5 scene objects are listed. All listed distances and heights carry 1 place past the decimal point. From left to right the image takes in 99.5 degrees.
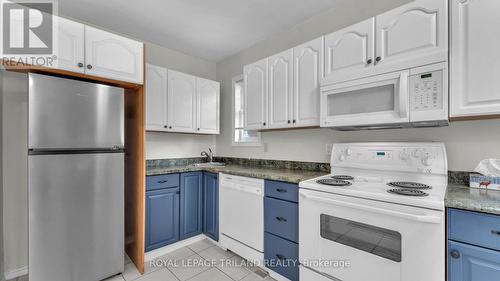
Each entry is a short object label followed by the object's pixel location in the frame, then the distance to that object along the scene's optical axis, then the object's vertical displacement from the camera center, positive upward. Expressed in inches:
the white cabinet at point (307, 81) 76.1 +21.8
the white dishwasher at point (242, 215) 79.4 -30.5
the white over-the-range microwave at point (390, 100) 52.9 +11.4
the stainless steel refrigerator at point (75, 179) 60.4 -12.5
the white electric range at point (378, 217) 44.2 -18.4
